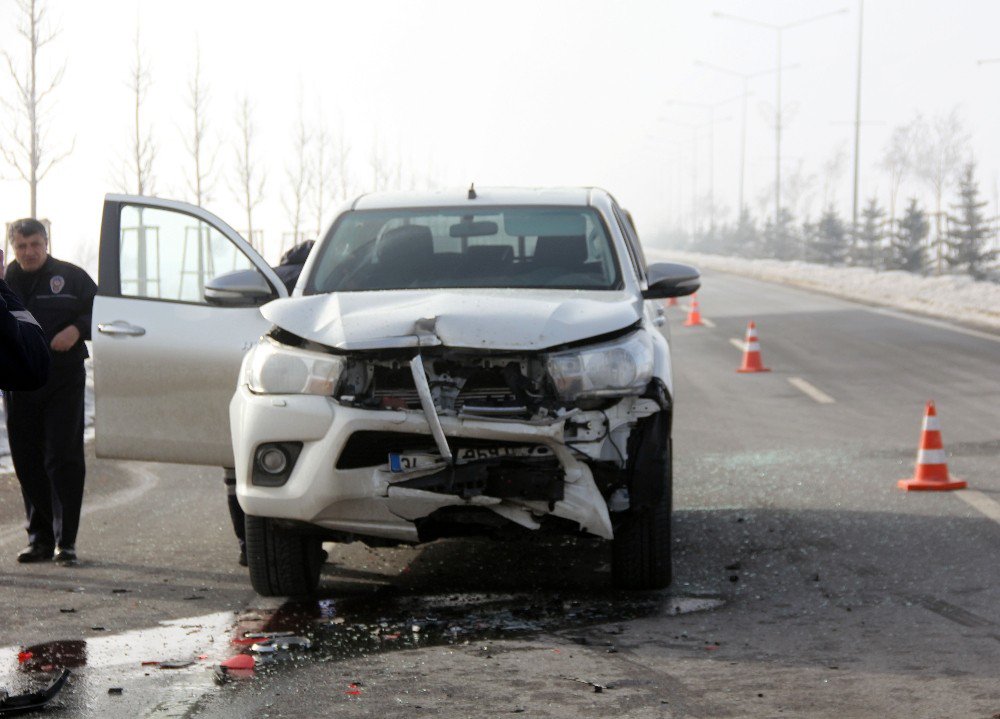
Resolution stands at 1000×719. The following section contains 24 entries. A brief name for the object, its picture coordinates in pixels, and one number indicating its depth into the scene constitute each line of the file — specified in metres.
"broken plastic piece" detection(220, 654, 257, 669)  5.51
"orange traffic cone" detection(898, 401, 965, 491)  9.66
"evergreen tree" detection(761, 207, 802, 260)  84.34
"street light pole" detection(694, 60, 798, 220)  88.00
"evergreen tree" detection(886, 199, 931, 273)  59.66
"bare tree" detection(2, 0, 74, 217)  32.38
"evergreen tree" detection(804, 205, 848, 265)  71.00
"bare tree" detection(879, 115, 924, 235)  103.62
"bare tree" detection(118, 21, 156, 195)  39.03
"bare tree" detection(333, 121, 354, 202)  67.69
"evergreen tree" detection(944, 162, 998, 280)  51.84
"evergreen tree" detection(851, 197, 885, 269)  63.56
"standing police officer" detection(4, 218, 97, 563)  8.01
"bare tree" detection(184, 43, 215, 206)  45.09
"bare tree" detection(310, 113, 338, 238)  62.84
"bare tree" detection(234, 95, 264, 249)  51.53
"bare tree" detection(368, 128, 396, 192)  78.69
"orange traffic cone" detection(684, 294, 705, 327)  26.82
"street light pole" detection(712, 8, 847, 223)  69.16
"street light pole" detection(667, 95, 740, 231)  101.11
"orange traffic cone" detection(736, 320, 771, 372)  18.22
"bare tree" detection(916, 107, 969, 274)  100.25
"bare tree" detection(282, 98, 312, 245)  59.66
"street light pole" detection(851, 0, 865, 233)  50.91
